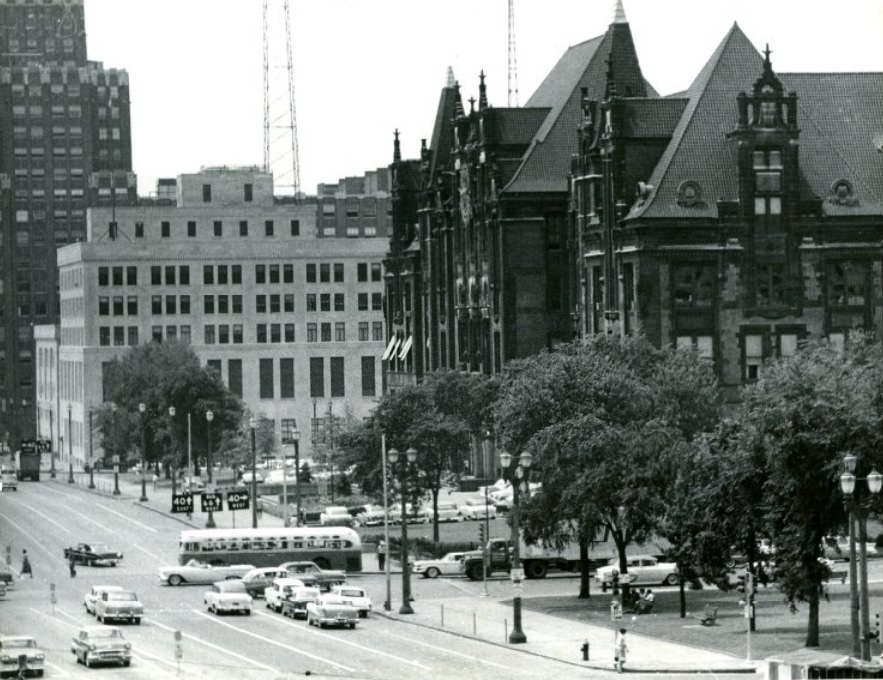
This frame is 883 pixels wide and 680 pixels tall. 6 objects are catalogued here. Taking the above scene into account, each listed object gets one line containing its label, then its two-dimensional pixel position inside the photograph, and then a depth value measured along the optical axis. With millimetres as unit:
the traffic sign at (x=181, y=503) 137925
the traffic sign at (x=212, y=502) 133375
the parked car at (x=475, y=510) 135125
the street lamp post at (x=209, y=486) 133862
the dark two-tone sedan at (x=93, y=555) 116438
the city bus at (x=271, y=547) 111500
